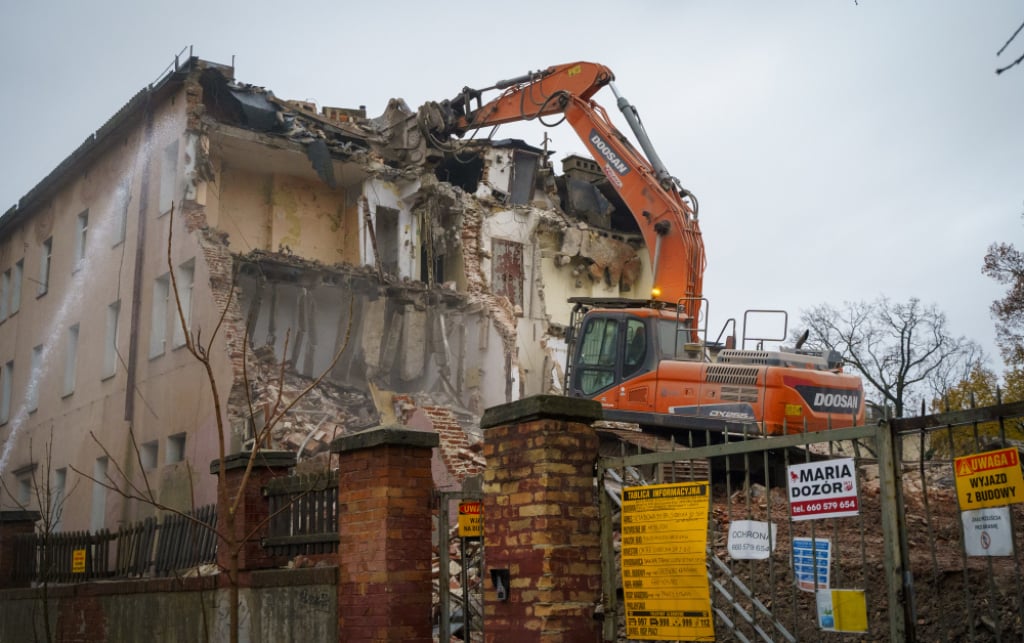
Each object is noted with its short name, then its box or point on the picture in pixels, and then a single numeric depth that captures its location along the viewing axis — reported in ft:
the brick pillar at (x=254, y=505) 29.94
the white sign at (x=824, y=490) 17.11
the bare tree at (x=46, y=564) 38.06
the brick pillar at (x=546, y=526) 21.12
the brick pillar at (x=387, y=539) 25.03
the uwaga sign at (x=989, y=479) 15.02
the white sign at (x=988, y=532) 15.01
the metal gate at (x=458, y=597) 27.32
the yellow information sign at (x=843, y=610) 16.63
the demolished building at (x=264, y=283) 67.15
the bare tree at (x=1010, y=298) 112.78
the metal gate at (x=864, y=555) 16.43
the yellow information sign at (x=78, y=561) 41.88
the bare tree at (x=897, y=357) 131.13
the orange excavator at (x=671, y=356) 47.78
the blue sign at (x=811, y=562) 17.69
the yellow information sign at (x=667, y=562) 19.31
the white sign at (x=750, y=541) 18.53
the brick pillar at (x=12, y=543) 48.47
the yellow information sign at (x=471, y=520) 28.58
